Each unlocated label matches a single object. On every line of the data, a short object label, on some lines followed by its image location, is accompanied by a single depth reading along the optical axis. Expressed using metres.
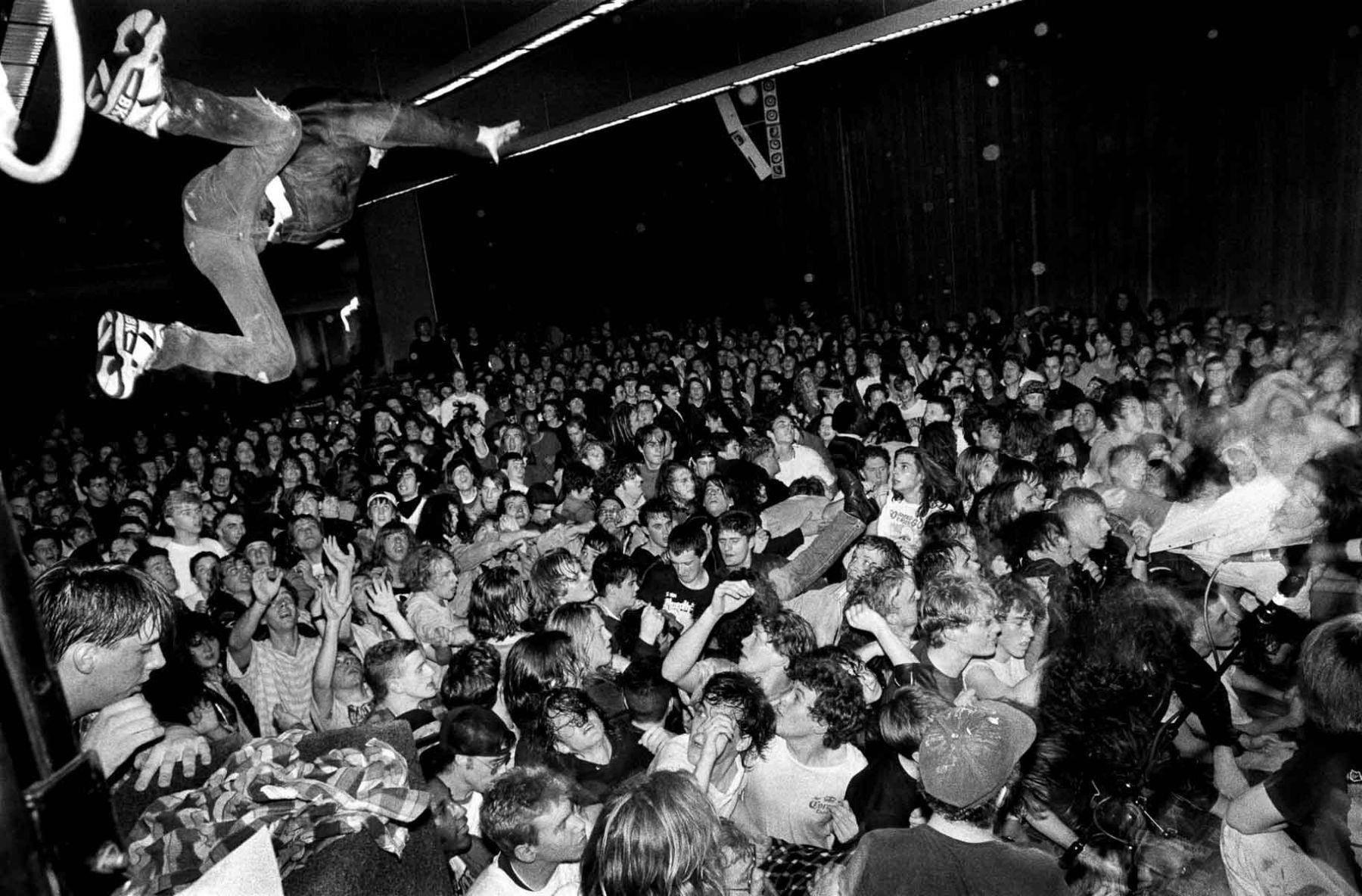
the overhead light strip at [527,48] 5.31
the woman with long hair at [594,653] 3.06
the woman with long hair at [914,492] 4.43
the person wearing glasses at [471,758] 2.69
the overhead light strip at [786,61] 6.50
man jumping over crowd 2.74
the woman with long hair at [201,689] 2.99
